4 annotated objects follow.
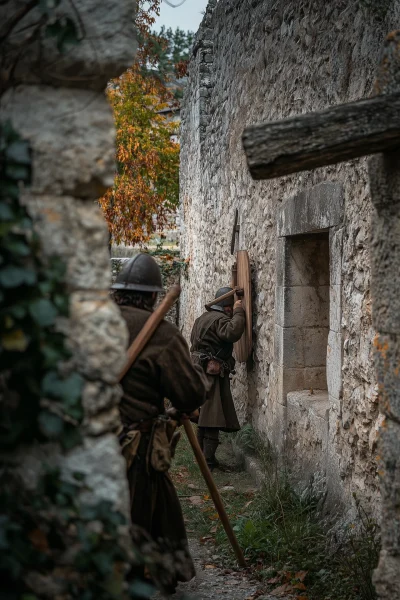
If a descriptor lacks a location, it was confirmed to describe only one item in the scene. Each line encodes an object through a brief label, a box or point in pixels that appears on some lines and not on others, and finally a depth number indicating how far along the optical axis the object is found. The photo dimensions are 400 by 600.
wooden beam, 2.58
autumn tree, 15.12
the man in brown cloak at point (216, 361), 7.08
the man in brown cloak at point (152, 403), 3.61
